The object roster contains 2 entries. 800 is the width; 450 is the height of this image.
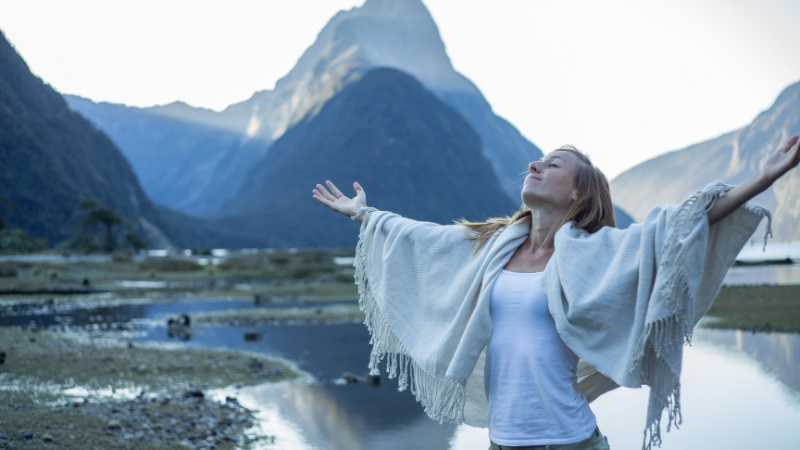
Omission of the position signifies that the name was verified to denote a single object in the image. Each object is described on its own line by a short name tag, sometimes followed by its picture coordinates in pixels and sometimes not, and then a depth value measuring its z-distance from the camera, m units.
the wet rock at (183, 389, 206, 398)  13.20
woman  3.41
